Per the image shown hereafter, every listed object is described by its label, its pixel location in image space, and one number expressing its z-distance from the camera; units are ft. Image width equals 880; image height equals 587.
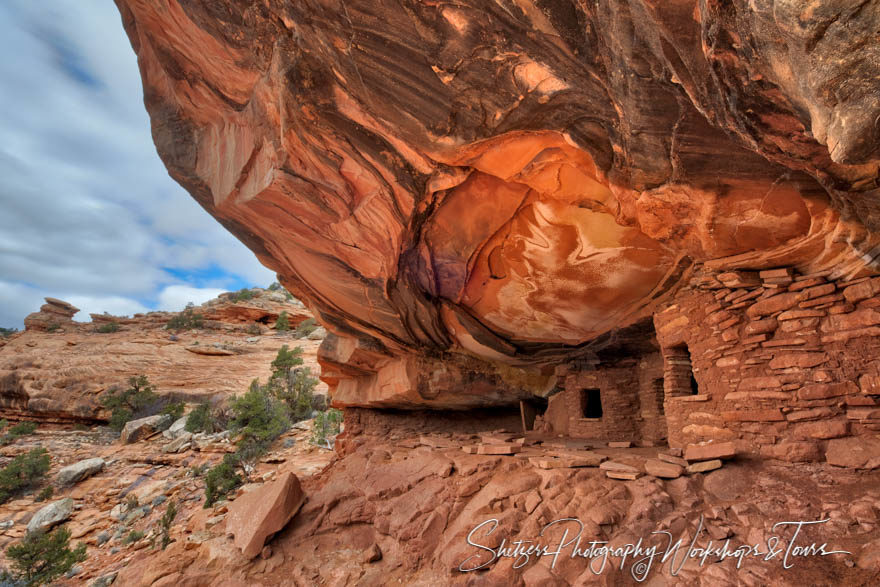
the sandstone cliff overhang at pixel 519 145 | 5.43
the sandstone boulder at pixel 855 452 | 8.38
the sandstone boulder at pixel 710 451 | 9.78
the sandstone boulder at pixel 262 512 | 12.55
